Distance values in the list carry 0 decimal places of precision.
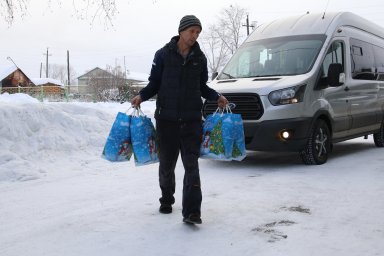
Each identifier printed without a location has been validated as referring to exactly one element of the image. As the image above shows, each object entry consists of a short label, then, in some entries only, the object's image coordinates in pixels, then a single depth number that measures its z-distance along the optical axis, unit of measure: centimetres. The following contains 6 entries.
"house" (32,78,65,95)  3059
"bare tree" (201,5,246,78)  6025
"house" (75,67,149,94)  3563
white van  736
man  439
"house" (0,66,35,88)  5937
